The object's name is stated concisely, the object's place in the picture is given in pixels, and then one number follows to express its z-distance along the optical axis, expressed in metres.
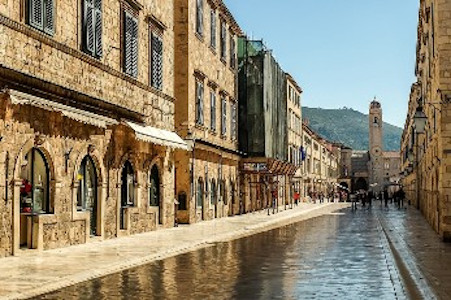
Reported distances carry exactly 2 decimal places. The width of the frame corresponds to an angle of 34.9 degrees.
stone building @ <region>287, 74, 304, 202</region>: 72.85
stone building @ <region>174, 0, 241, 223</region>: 31.77
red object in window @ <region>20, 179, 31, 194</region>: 16.95
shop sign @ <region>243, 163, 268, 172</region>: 45.91
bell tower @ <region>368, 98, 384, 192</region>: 140.88
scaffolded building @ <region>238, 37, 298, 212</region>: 46.47
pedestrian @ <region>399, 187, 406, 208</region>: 64.99
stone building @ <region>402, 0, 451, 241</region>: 20.94
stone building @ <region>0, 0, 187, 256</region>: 15.96
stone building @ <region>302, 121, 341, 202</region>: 89.00
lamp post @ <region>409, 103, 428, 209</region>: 21.06
